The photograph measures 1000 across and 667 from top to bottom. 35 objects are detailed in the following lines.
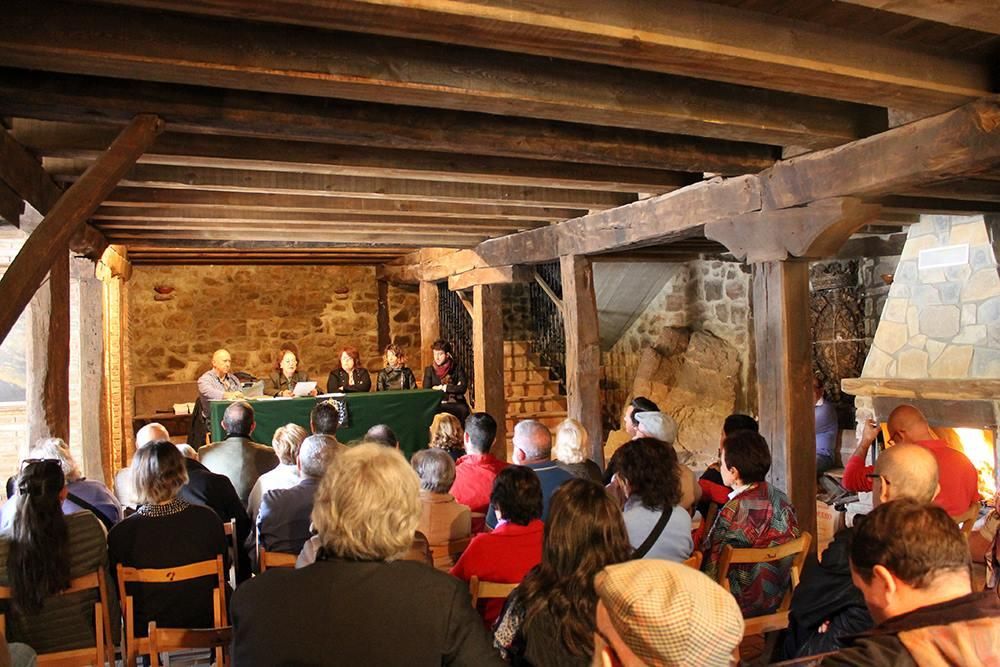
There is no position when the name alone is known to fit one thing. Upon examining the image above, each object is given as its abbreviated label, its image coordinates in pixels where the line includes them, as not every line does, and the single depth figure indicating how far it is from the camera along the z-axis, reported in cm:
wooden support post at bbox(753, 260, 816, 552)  457
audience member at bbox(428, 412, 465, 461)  454
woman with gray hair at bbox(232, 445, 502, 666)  159
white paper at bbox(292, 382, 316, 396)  743
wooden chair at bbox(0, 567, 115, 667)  276
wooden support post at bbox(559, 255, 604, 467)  639
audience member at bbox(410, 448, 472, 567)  324
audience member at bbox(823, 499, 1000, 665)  145
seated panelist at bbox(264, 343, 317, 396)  815
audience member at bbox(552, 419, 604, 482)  422
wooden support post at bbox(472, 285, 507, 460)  768
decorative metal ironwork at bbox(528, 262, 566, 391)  1074
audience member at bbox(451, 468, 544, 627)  253
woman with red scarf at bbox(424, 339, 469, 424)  812
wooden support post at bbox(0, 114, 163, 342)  271
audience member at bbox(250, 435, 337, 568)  336
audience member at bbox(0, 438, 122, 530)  351
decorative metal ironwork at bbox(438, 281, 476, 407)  1017
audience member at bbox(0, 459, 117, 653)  265
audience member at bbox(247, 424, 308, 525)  392
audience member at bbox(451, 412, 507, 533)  394
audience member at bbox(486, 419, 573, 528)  383
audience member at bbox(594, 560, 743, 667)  118
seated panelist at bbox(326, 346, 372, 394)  826
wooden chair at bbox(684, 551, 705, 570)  286
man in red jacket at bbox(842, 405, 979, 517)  370
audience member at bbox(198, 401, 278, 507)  468
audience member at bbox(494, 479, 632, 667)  188
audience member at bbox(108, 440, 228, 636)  290
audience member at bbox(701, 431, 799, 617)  310
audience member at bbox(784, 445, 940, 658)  234
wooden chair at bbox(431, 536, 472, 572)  322
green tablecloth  694
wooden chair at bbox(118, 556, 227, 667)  280
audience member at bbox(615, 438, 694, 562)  286
